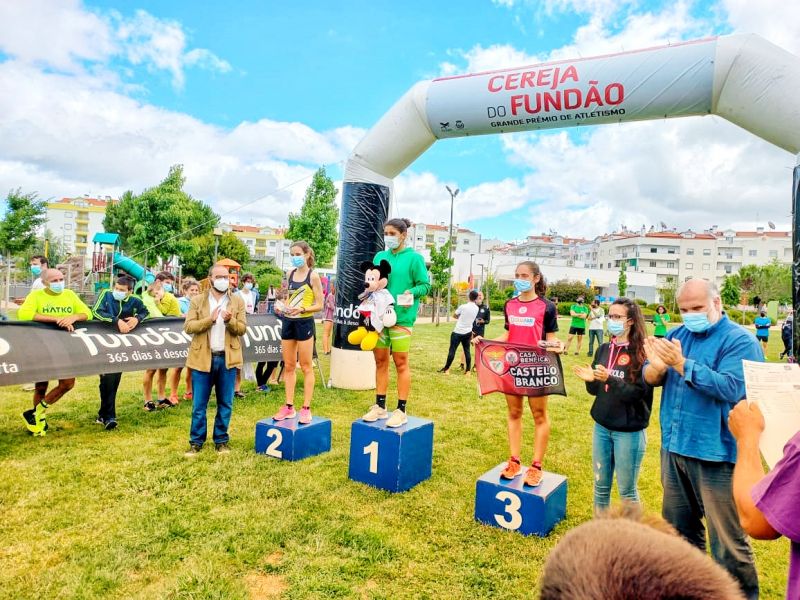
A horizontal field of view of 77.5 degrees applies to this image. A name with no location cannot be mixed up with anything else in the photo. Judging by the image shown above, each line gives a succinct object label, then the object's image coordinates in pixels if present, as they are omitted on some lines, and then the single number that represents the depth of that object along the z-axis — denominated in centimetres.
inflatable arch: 538
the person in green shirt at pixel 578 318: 1370
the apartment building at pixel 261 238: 9588
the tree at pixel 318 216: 3266
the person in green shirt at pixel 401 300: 480
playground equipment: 2482
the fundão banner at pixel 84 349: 543
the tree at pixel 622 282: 4545
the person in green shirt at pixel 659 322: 1035
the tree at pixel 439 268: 2573
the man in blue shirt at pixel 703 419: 260
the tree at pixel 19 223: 2261
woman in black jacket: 339
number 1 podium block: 448
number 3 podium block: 376
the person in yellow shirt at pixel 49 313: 568
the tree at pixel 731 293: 4794
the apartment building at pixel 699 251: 7300
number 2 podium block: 515
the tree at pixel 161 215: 3123
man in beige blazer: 515
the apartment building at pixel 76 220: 9025
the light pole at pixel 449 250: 2548
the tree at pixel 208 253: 4062
